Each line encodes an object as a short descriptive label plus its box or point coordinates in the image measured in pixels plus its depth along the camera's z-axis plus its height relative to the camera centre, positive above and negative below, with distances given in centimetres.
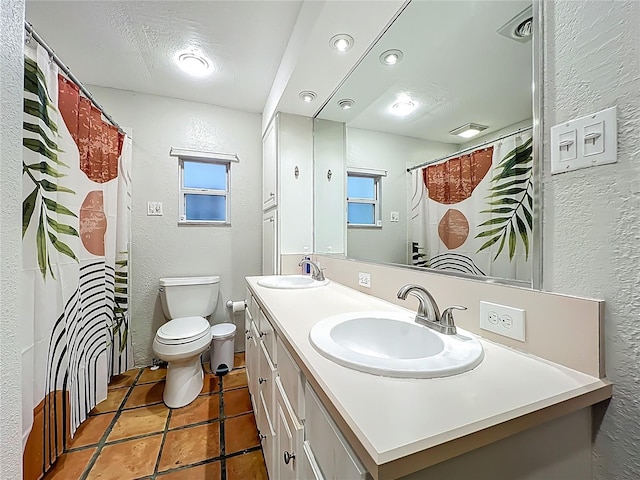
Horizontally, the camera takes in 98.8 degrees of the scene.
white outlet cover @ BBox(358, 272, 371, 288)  139 -21
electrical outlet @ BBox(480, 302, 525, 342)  72 -22
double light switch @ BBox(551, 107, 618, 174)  57 +22
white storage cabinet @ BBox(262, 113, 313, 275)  207 +41
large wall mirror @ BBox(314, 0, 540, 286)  80 +39
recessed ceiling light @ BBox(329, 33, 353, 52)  130 +97
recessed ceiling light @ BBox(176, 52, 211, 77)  179 +120
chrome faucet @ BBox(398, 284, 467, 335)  81 -23
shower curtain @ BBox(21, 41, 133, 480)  108 -8
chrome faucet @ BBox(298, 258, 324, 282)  179 -21
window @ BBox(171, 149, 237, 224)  239 +46
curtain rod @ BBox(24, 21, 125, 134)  104 +79
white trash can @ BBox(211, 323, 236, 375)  215 -88
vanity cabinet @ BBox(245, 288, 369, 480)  52 -48
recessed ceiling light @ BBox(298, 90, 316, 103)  180 +97
